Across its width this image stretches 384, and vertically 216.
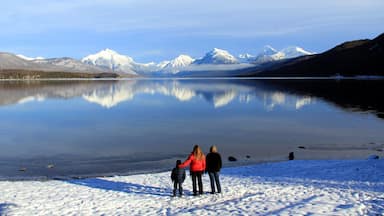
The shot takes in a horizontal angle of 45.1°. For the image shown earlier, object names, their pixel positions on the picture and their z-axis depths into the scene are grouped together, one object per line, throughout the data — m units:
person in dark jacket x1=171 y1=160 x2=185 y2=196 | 17.69
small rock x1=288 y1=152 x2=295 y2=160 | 28.11
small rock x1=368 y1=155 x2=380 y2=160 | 25.99
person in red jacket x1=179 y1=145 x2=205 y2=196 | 17.56
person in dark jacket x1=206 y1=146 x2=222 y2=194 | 17.80
